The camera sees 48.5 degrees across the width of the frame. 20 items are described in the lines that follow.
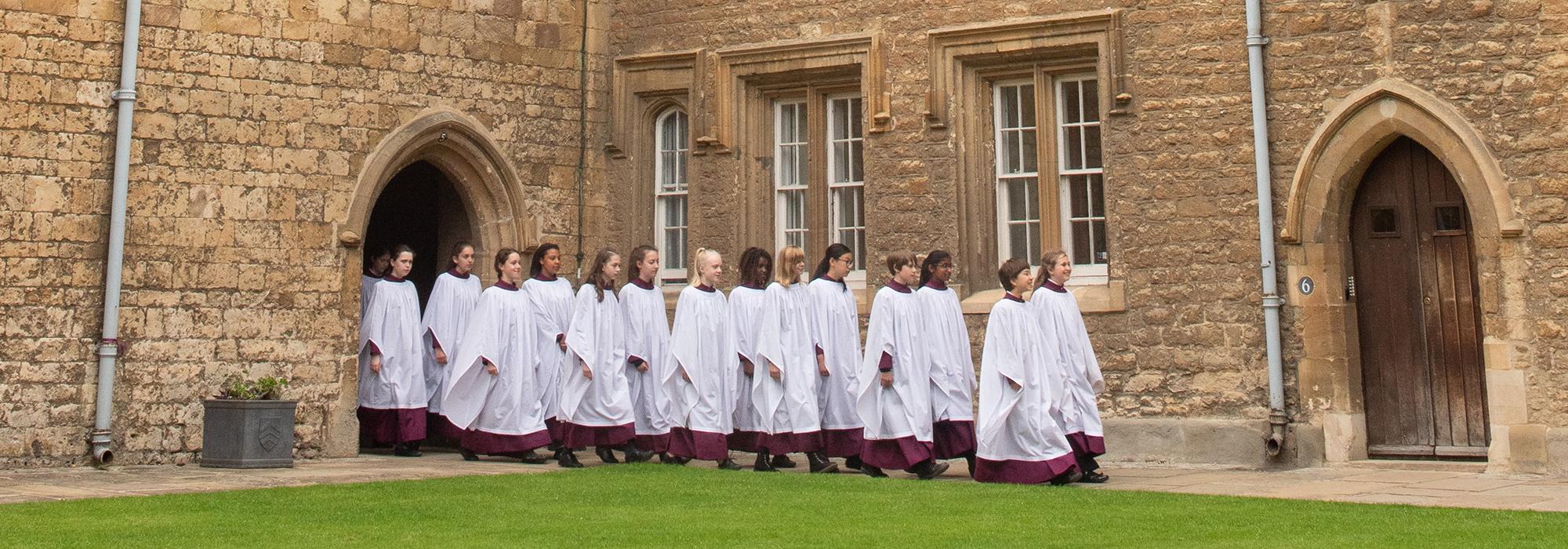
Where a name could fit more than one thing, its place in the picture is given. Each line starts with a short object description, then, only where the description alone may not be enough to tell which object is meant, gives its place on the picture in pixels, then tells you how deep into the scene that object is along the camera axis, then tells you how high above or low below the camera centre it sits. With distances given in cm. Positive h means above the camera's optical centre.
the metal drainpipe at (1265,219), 1141 +120
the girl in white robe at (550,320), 1214 +59
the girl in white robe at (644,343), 1183 +42
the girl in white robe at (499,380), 1191 +17
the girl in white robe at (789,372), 1105 +20
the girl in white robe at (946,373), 1064 +18
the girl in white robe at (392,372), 1257 +24
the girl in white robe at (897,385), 1048 +11
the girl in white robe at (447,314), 1272 +66
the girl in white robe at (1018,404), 982 -1
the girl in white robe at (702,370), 1130 +22
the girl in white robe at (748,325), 1143 +51
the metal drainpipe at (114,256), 1130 +97
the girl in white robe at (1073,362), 1006 +23
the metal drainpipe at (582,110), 1402 +237
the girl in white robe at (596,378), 1157 +17
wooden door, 1118 +59
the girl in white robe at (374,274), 1288 +100
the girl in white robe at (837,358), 1124 +29
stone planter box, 1125 -18
